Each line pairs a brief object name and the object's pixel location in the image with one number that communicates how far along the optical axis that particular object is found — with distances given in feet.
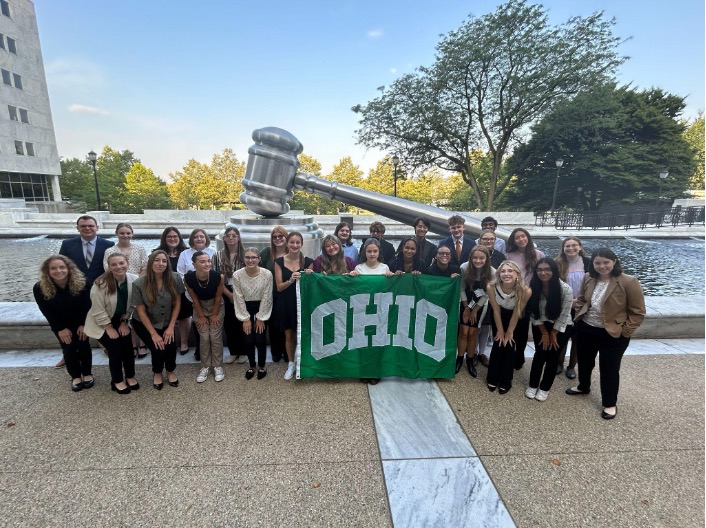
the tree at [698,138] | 139.23
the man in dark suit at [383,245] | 14.89
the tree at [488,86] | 68.23
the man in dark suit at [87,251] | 12.19
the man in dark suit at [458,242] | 14.11
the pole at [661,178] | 88.74
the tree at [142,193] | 106.63
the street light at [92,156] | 67.36
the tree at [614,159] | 86.12
